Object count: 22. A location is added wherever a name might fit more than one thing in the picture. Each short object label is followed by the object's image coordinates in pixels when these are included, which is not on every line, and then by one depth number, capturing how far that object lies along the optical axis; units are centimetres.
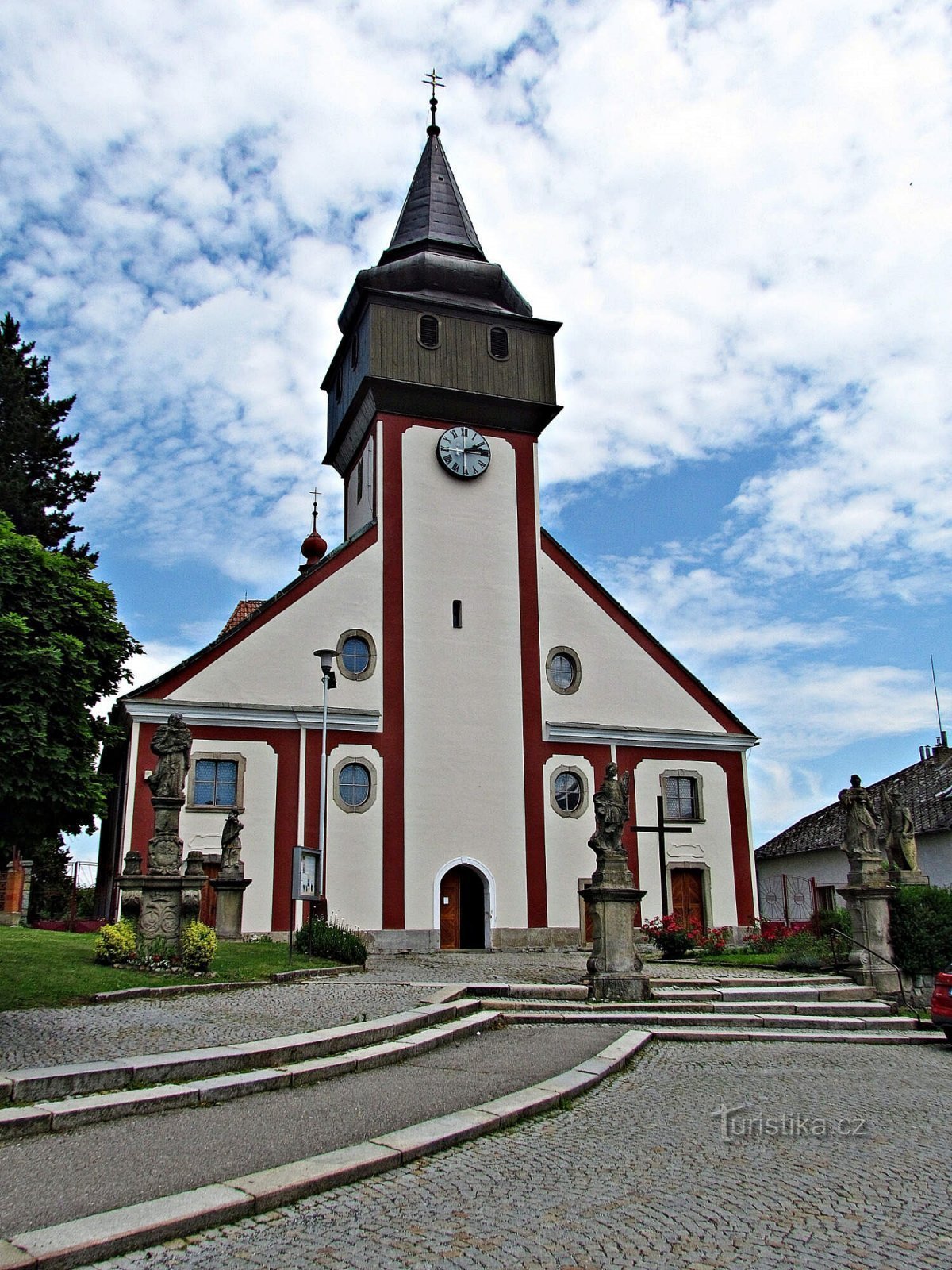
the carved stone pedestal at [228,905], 2231
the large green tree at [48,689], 911
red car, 1318
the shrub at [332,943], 1762
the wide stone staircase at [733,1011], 1277
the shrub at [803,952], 1844
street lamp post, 2145
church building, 2586
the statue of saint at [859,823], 1770
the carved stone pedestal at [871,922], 1642
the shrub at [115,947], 1434
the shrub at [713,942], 2294
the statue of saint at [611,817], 1510
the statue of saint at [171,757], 1501
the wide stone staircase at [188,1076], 714
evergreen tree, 3344
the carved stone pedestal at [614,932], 1423
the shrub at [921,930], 1669
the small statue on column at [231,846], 2236
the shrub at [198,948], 1407
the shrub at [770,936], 2389
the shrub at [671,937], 2248
